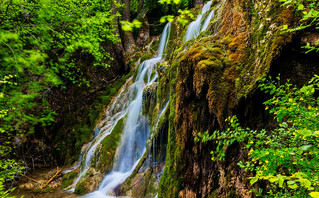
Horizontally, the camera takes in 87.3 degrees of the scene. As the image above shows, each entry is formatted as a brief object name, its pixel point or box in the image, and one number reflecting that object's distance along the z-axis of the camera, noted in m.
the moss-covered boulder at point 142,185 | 4.49
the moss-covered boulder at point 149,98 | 6.50
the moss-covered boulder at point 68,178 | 6.33
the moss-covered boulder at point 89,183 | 5.63
